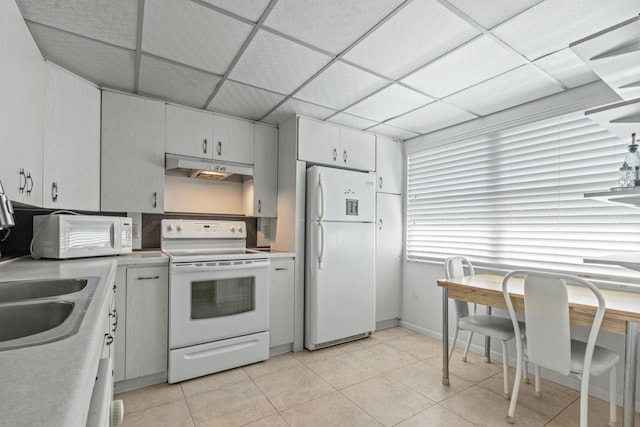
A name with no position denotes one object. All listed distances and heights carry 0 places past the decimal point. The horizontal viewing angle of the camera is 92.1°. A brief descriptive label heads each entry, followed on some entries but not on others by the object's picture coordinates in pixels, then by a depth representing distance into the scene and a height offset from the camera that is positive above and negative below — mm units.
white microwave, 2119 -145
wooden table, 1630 -546
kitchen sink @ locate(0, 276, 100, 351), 797 -303
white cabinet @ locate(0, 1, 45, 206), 1323 +530
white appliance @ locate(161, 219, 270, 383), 2436 -771
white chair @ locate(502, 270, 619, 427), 1720 -722
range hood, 2799 +467
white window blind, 2355 +154
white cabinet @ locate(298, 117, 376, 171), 3193 +794
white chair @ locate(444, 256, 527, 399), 2256 -841
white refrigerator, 3096 -420
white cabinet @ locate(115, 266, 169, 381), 2283 -808
